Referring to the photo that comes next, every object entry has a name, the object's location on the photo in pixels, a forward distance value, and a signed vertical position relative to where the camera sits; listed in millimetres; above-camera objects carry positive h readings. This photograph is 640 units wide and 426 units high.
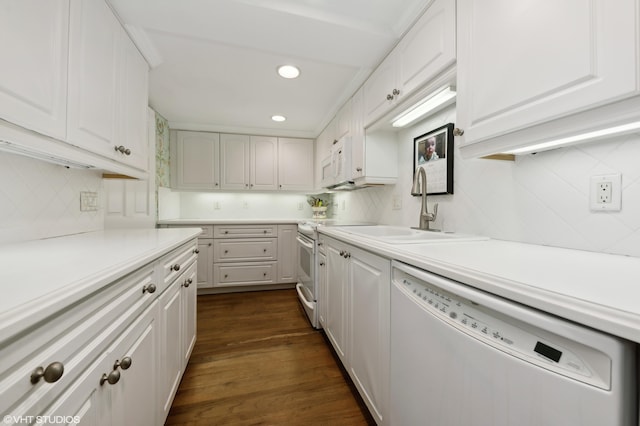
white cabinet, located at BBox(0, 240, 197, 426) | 411 -343
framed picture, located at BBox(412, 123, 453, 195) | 1493 +373
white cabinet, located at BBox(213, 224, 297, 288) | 3090 -537
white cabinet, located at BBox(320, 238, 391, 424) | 1042 -543
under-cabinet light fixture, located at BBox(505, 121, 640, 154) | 679 +255
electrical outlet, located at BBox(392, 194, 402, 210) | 2026 +100
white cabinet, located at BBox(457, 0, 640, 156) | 601 +439
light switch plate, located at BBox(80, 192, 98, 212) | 1545 +76
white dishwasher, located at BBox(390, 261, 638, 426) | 393 -310
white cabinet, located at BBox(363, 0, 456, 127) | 1125 +854
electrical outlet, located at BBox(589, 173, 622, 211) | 820 +77
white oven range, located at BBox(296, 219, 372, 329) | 2129 -534
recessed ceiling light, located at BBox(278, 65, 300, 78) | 1944 +1164
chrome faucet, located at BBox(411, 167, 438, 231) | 1546 +20
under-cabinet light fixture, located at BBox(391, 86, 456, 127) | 1288 +651
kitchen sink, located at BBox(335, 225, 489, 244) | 1152 -118
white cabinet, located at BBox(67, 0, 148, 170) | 1069 +665
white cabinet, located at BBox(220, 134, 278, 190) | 3471 +746
